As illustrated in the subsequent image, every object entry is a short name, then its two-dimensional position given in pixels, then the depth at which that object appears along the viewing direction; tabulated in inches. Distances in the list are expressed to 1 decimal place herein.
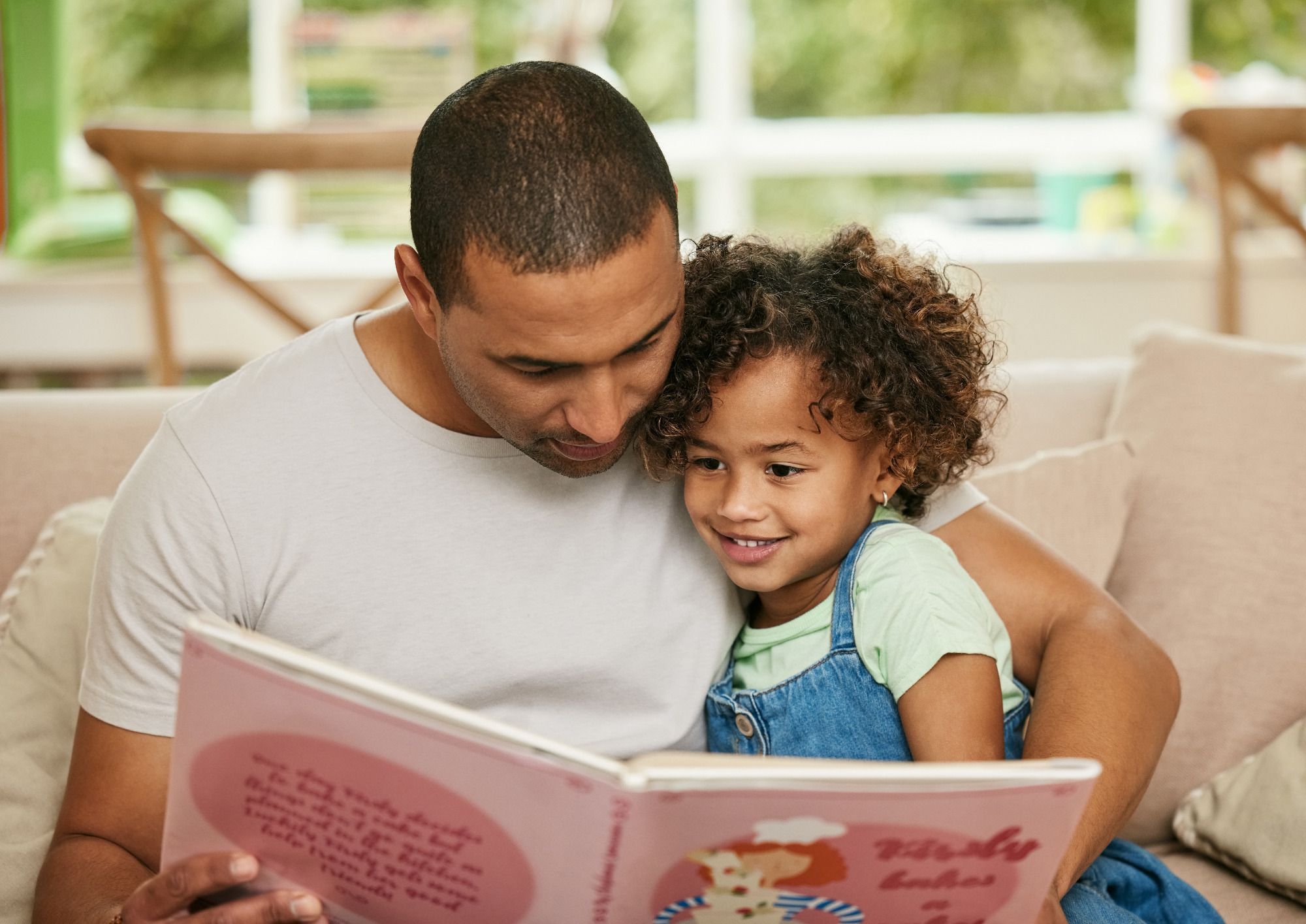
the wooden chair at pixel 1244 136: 106.2
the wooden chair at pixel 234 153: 91.7
